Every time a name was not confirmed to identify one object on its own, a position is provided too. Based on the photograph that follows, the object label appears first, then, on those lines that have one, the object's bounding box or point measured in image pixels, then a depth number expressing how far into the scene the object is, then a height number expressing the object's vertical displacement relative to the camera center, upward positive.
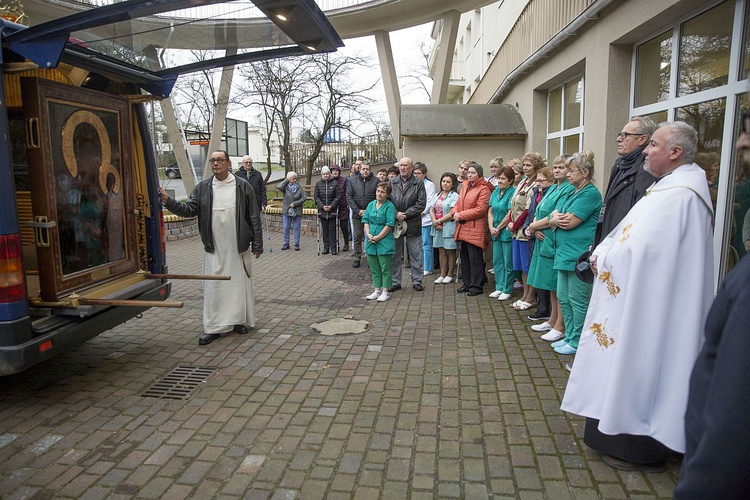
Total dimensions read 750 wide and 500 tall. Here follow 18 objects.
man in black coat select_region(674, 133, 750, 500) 1.23 -0.56
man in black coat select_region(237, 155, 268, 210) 11.77 +0.30
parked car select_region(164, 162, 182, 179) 25.67 +0.86
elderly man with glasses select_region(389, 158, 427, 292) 8.15 -0.43
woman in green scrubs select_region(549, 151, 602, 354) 4.92 -0.47
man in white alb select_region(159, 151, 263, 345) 5.79 -0.53
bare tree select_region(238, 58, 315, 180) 18.38 +3.44
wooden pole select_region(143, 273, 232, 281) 5.25 -0.90
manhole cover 6.09 -1.67
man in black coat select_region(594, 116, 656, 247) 3.82 +0.04
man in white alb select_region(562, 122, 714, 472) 2.81 -0.68
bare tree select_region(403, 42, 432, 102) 33.38 +7.42
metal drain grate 4.39 -1.70
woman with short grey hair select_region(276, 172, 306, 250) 12.24 -0.40
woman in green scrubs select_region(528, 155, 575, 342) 5.43 -0.74
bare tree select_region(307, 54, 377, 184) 19.08 +3.26
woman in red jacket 7.67 -0.60
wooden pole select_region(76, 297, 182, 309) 4.20 -0.90
